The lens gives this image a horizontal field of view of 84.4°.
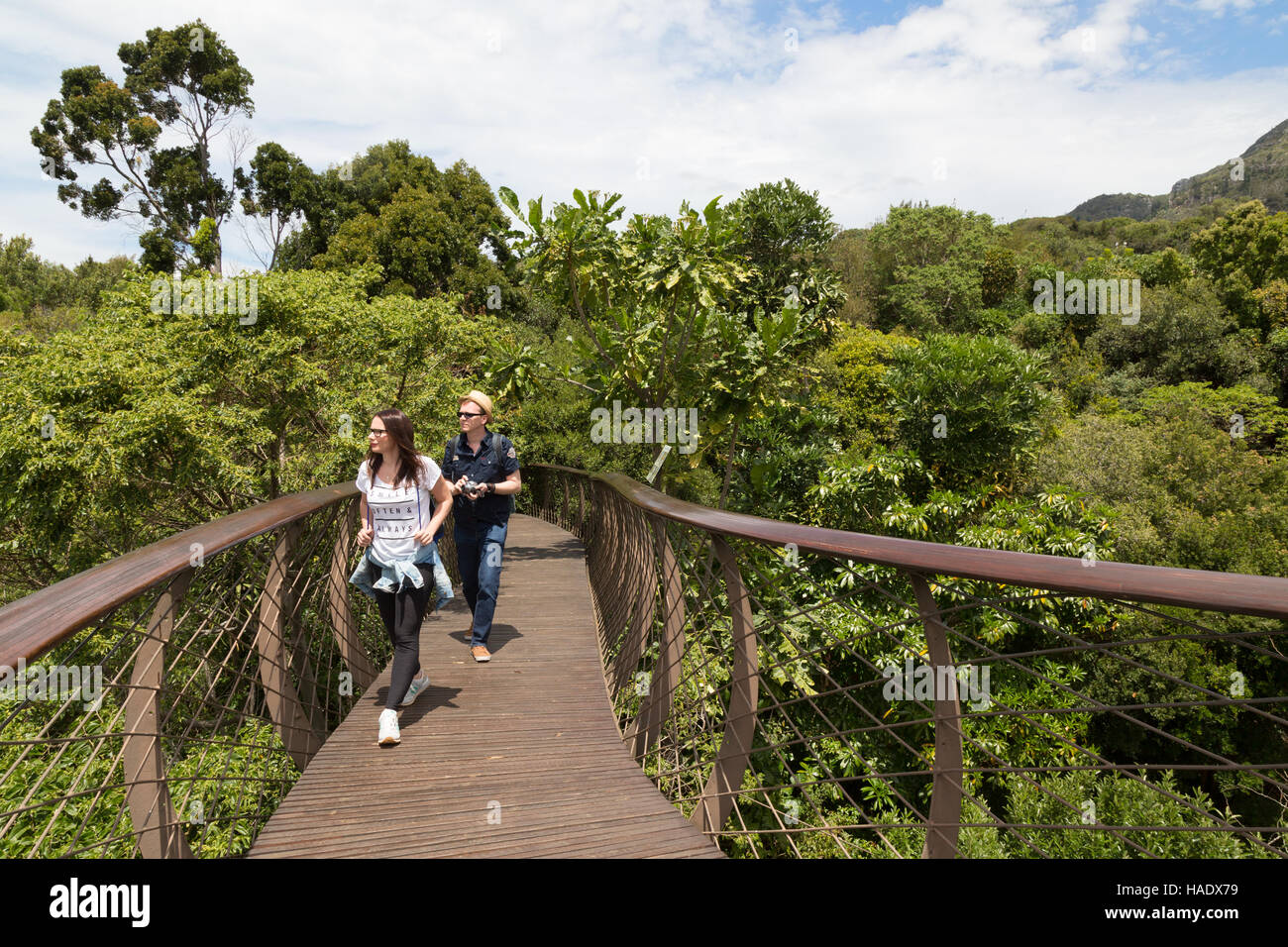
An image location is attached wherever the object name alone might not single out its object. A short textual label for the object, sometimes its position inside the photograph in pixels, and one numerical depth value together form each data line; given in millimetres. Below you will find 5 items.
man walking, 3738
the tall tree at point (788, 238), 16312
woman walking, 2906
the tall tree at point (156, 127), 21641
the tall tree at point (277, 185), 23609
